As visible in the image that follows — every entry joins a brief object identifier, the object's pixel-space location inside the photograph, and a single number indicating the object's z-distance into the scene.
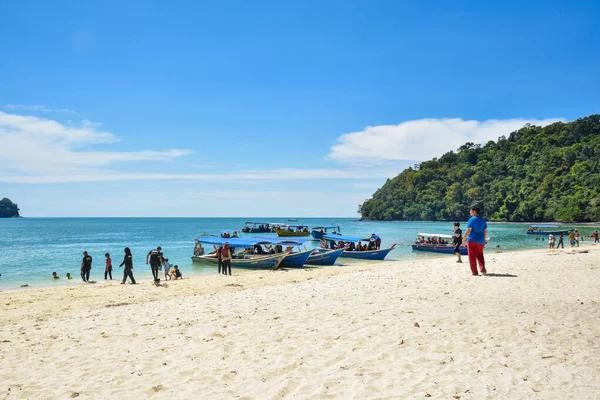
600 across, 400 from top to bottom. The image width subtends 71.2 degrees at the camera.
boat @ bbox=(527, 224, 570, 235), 72.17
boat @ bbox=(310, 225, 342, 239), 67.71
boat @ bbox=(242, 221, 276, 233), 91.75
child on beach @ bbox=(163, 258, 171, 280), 23.41
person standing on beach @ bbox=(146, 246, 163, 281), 22.00
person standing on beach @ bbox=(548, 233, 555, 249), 39.62
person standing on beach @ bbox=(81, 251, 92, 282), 24.66
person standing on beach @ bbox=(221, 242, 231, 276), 25.42
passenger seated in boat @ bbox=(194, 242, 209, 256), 37.28
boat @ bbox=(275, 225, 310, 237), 79.44
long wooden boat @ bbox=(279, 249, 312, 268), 29.55
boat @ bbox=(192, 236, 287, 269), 29.12
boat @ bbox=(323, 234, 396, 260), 36.16
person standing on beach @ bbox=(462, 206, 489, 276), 14.06
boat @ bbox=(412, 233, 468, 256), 41.31
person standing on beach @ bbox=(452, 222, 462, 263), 21.80
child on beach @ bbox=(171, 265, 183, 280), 23.94
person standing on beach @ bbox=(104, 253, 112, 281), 25.12
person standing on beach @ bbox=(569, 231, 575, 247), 42.89
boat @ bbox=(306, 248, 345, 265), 31.88
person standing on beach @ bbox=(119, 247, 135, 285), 21.62
